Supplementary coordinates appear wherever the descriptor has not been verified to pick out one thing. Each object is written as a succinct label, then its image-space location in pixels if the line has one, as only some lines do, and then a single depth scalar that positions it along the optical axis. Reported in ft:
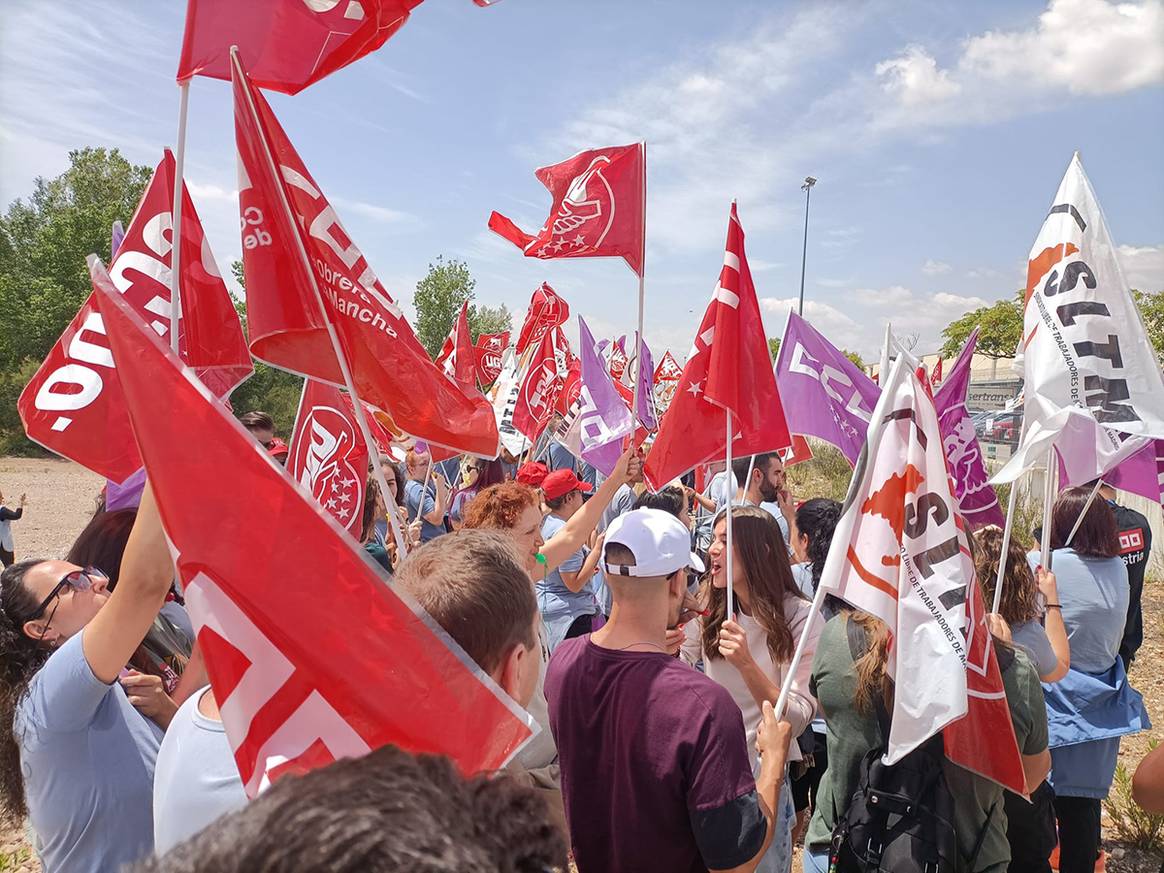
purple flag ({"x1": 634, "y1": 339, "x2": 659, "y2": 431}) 31.71
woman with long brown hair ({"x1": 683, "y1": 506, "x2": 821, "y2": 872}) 9.41
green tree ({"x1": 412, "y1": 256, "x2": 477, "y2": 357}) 142.31
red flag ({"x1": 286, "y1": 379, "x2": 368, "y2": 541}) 14.97
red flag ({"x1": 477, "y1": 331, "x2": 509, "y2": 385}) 43.39
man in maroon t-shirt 6.50
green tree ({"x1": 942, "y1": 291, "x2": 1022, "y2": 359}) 110.22
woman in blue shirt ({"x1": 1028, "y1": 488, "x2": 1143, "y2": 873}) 11.78
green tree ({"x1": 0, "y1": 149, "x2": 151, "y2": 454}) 104.88
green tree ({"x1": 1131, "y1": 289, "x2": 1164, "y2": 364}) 71.24
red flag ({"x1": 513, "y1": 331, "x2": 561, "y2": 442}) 27.73
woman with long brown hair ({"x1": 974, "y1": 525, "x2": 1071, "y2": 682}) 10.34
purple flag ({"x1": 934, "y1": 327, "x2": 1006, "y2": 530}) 16.72
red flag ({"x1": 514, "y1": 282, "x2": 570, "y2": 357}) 31.48
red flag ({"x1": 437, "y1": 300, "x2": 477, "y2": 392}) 27.25
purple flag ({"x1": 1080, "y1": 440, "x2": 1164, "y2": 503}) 15.34
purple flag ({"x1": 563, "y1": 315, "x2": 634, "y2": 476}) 25.12
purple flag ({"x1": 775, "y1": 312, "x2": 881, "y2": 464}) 18.54
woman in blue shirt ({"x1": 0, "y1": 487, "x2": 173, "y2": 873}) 5.54
